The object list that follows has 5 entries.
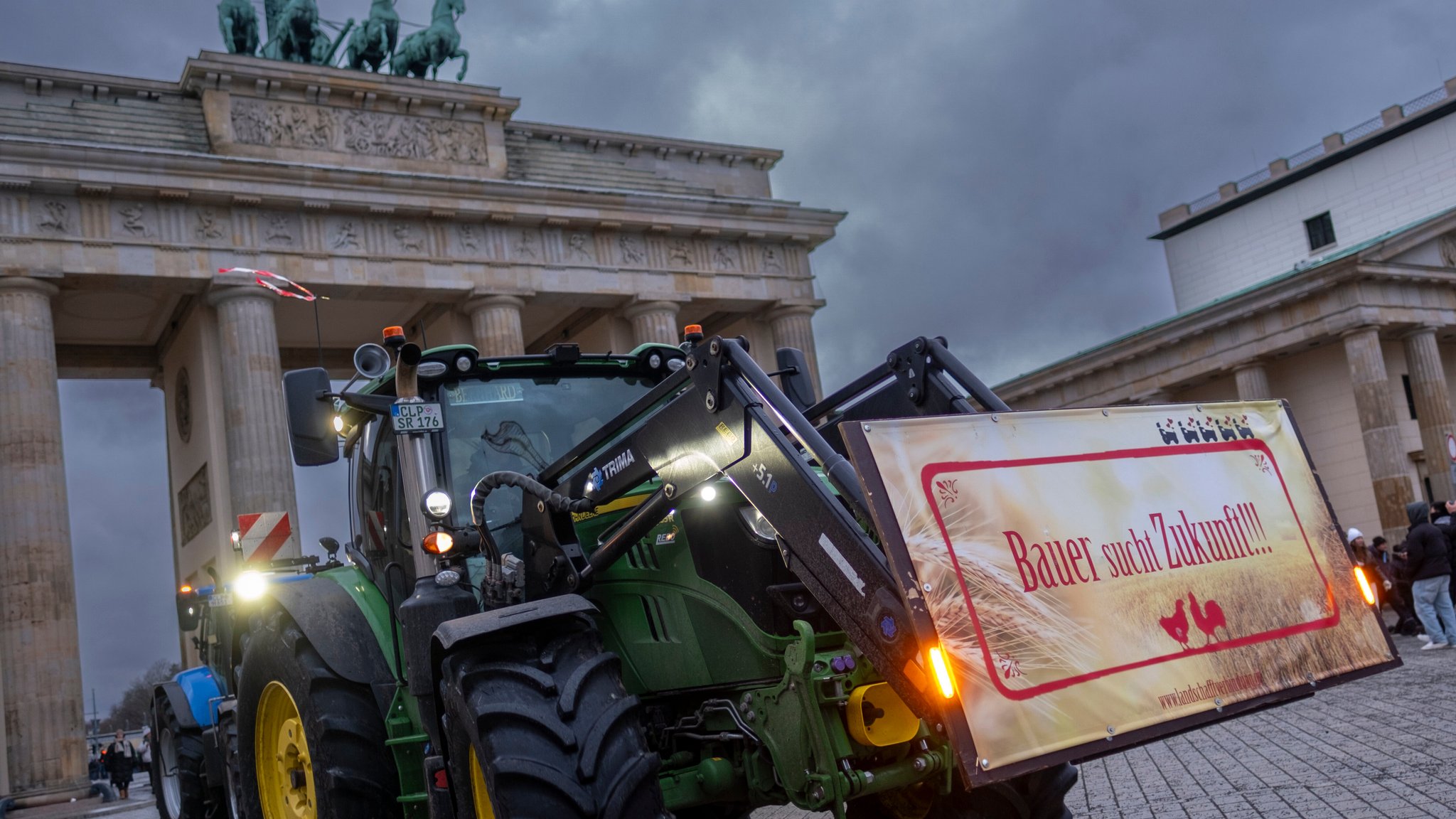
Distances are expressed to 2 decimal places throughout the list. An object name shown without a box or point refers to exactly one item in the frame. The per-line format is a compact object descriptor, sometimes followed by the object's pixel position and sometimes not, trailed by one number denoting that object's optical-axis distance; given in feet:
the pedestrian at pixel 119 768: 97.45
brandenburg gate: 81.56
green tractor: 13.46
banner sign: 12.00
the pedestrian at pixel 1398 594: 63.87
